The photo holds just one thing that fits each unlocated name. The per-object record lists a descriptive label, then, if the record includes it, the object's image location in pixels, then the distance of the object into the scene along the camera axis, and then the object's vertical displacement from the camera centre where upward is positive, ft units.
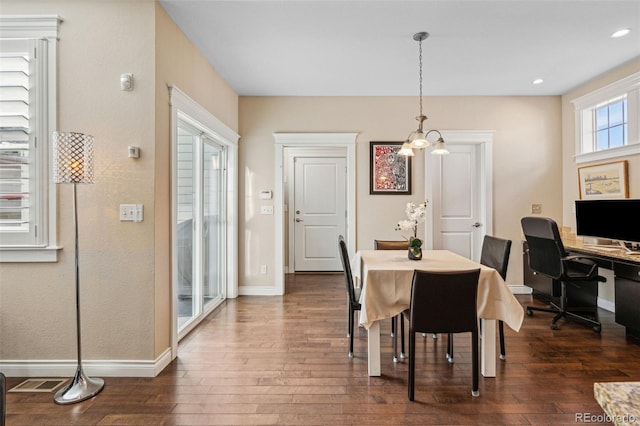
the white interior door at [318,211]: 19.42 +0.20
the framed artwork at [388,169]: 14.62 +2.02
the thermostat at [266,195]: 14.57 +0.88
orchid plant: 8.71 -0.24
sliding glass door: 10.14 -0.28
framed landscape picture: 11.62 +1.26
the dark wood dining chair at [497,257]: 8.54 -1.24
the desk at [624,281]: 9.36 -2.02
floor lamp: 6.75 +0.89
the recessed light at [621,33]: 9.15 +5.18
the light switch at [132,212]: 7.66 +0.06
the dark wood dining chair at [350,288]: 8.58 -1.98
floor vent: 7.16 -3.85
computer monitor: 10.55 -0.19
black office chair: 10.59 -1.98
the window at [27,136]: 7.57 +1.85
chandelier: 8.87 +2.03
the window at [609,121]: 11.25 +3.56
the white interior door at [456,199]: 15.20 +0.70
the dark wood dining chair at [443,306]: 6.49 -1.88
